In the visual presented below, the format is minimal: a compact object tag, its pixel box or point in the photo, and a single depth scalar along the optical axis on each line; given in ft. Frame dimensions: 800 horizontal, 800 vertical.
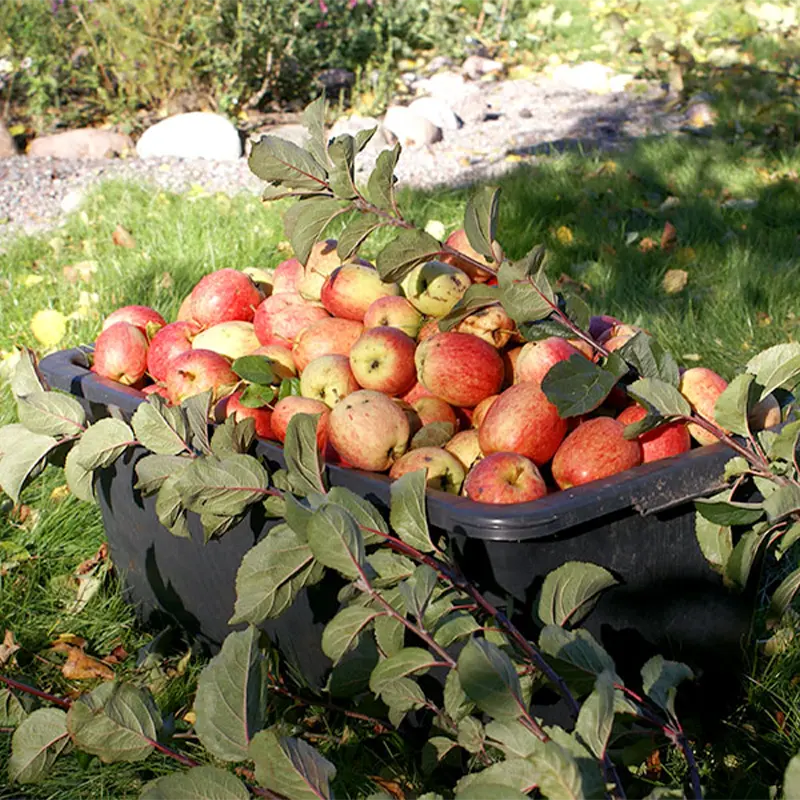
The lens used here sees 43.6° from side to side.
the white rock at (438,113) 23.90
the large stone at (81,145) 21.61
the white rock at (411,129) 21.93
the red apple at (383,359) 6.25
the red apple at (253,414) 6.52
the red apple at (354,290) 6.94
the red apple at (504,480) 5.16
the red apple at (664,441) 5.57
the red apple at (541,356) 6.03
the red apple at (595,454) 5.36
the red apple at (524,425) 5.55
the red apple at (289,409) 6.23
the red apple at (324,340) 6.81
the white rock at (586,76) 27.91
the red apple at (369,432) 5.79
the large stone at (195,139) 20.85
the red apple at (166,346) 7.16
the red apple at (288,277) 7.68
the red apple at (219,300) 7.55
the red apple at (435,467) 5.62
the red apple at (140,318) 7.77
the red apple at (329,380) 6.43
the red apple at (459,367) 6.04
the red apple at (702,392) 5.84
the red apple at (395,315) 6.66
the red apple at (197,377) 6.71
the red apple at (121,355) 7.23
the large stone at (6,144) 21.29
